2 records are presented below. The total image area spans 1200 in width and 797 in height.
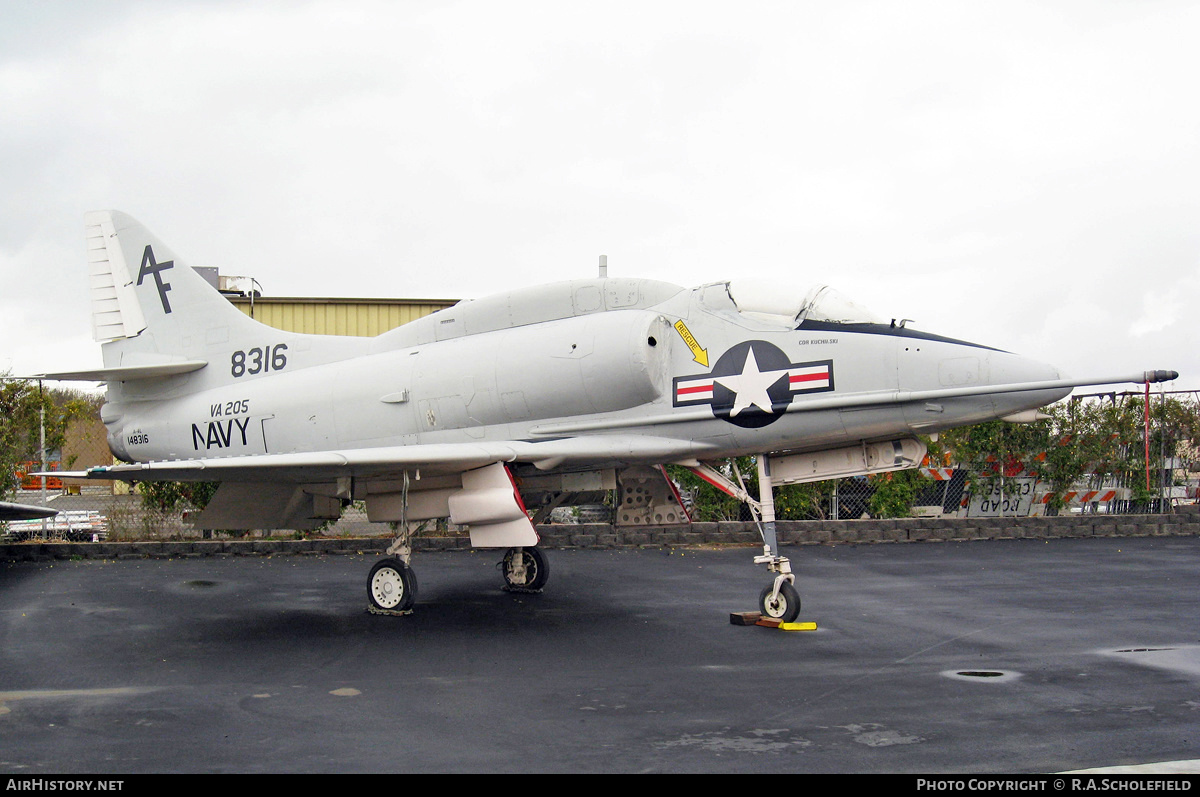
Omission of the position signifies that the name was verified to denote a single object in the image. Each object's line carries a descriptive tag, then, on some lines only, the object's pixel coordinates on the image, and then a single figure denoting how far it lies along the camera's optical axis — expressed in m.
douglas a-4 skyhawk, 9.28
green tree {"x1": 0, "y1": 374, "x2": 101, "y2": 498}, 16.67
